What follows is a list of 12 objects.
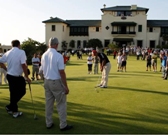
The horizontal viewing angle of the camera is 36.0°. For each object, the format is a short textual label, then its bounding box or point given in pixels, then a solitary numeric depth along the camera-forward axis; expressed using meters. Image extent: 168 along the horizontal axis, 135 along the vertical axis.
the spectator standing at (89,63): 22.12
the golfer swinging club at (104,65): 11.99
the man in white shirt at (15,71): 6.89
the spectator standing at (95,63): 21.55
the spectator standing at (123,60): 23.00
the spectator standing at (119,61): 23.44
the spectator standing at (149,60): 23.73
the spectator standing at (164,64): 16.96
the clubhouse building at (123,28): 64.56
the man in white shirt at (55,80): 5.86
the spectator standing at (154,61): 23.65
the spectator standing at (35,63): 17.25
